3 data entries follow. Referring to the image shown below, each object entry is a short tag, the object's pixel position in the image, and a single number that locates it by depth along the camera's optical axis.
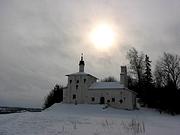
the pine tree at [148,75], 35.85
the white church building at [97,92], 32.89
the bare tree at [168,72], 35.54
